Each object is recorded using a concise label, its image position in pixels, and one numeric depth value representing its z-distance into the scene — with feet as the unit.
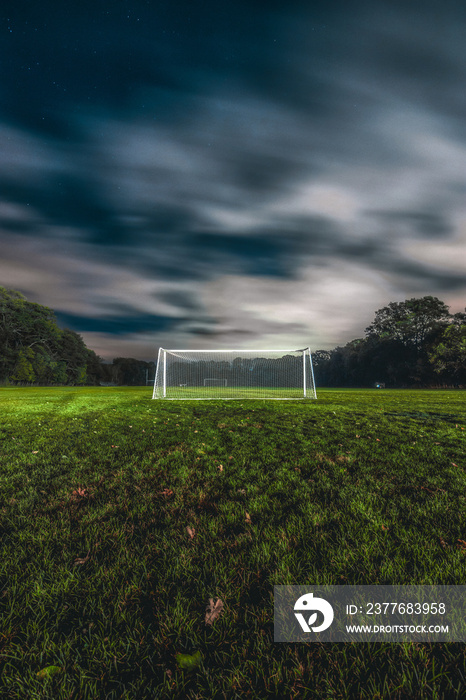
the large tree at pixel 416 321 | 196.65
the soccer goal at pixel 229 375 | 71.97
